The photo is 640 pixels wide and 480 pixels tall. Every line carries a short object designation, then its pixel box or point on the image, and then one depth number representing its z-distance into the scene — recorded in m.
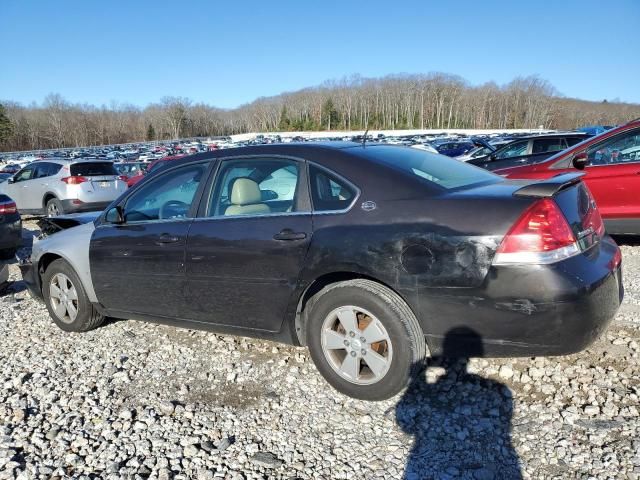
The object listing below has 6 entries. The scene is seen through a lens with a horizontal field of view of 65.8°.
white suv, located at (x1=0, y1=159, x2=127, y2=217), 12.05
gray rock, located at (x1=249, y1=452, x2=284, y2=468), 2.47
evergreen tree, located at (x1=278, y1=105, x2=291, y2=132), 125.38
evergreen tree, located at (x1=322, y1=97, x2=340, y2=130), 122.38
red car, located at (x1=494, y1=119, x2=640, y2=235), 6.02
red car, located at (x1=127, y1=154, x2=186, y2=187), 14.55
